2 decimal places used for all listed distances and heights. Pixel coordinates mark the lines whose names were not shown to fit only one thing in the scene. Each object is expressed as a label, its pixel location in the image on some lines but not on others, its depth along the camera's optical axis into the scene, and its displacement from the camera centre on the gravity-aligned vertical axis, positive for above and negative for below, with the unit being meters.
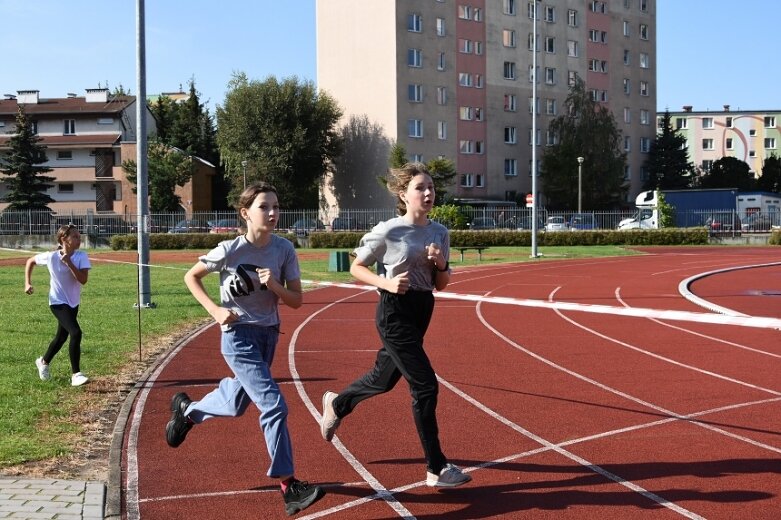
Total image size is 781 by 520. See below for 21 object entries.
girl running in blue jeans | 5.05 -0.49
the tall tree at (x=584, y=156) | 68.62 +5.16
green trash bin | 29.66 -1.30
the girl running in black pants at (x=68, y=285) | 8.99 -0.61
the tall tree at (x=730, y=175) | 83.62 +4.32
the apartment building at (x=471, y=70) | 62.41 +11.66
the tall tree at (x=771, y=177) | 87.75 +4.31
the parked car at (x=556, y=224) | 52.51 -0.13
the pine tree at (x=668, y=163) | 77.81 +5.12
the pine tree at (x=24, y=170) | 62.75 +4.07
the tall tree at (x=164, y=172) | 65.19 +3.93
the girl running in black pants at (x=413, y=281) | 5.44 -0.36
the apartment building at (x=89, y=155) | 70.94 +5.74
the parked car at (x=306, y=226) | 52.49 -0.12
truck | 51.34 +0.75
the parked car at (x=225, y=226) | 51.99 -0.08
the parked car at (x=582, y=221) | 52.28 +0.03
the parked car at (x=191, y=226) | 52.44 -0.07
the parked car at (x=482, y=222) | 52.53 +0.00
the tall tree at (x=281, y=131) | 62.84 +6.74
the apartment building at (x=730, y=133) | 106.94 +10.64
